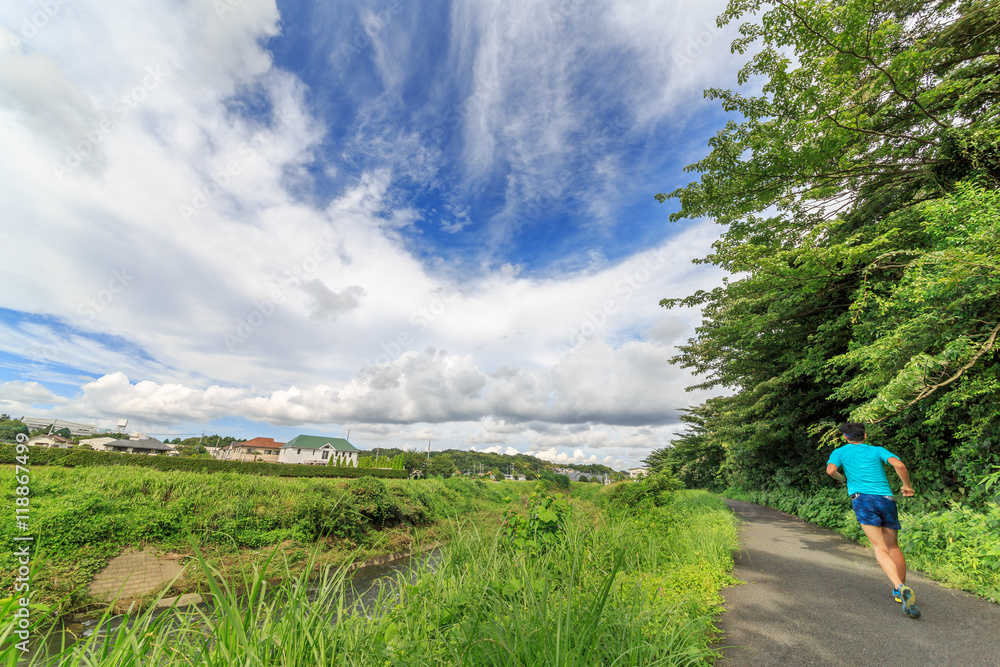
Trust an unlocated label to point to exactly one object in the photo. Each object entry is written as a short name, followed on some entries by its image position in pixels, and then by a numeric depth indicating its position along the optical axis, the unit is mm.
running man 3982
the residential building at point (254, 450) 68356
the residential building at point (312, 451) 59906
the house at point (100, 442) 53812
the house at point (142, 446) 56000
